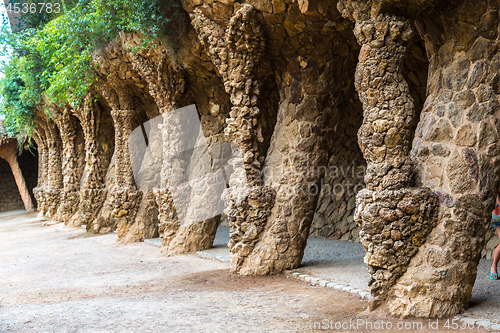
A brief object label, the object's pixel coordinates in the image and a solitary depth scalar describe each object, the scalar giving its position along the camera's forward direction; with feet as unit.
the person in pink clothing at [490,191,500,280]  17.21
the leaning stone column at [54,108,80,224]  50.14
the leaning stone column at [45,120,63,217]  57.47
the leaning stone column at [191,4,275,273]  21.18
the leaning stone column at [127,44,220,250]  29.14
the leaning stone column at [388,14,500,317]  13.16
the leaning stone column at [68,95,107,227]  43.06
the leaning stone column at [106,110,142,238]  36.55
